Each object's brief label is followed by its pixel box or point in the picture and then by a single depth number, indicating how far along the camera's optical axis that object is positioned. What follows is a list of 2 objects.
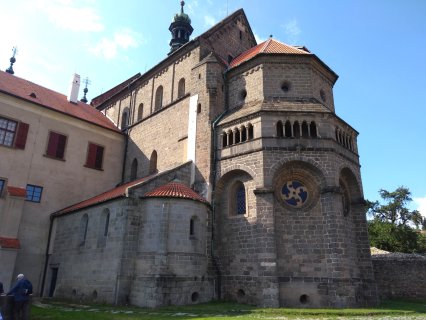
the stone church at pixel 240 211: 16.91
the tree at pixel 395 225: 43.09
